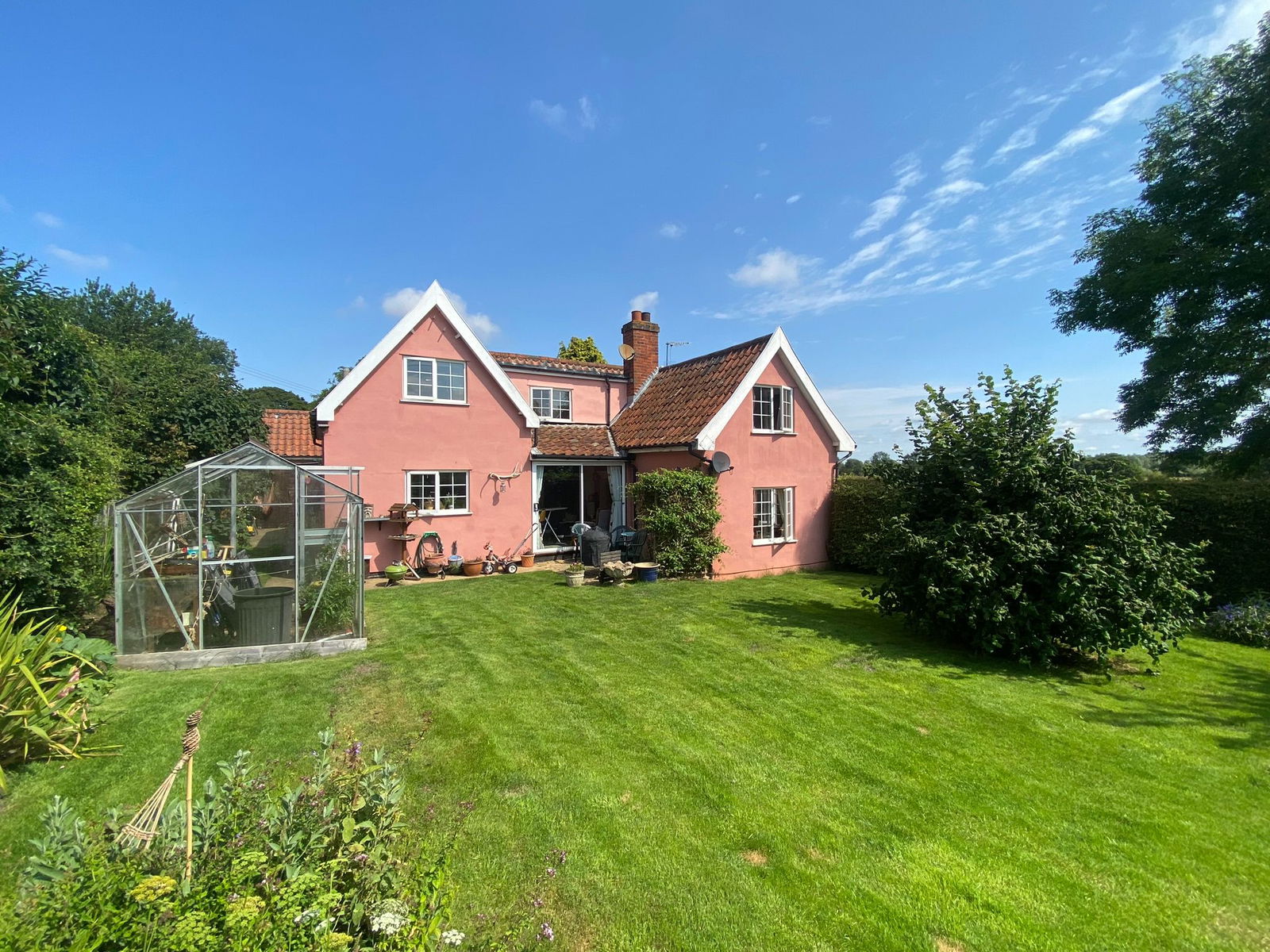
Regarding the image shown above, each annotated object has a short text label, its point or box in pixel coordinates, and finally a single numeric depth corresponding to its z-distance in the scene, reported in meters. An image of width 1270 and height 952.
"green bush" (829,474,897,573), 16.09
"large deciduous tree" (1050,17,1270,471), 14.13
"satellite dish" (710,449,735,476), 14.45
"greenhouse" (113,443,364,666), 7.31
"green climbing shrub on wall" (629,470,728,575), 14.12
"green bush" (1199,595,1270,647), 9.63
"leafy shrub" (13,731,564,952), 1.81
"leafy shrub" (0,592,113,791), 4.61
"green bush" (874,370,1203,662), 7.62
